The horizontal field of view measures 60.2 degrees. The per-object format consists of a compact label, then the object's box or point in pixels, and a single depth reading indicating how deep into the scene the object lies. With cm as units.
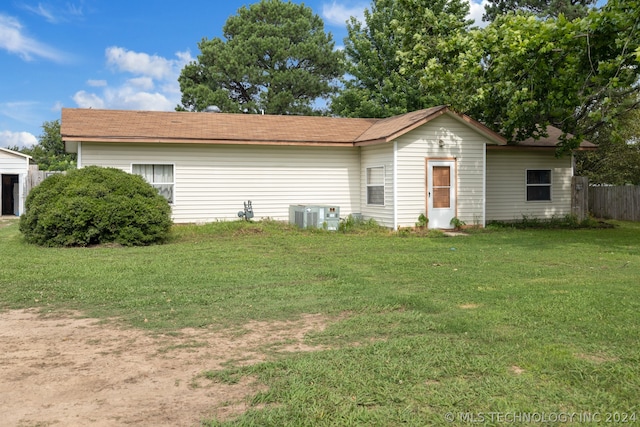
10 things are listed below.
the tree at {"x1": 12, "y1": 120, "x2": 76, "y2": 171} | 4784
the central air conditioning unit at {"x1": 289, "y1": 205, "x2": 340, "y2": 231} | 1681
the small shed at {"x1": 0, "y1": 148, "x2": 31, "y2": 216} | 2419
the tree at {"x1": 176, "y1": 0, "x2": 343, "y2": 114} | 3509
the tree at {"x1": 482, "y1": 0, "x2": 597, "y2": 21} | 2736
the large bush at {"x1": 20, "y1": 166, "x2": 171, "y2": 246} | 1258
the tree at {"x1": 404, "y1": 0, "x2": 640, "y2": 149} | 1278
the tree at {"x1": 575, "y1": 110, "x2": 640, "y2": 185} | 2519
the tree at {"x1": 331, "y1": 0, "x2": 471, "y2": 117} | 2789
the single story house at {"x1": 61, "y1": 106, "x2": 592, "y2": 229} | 1656
